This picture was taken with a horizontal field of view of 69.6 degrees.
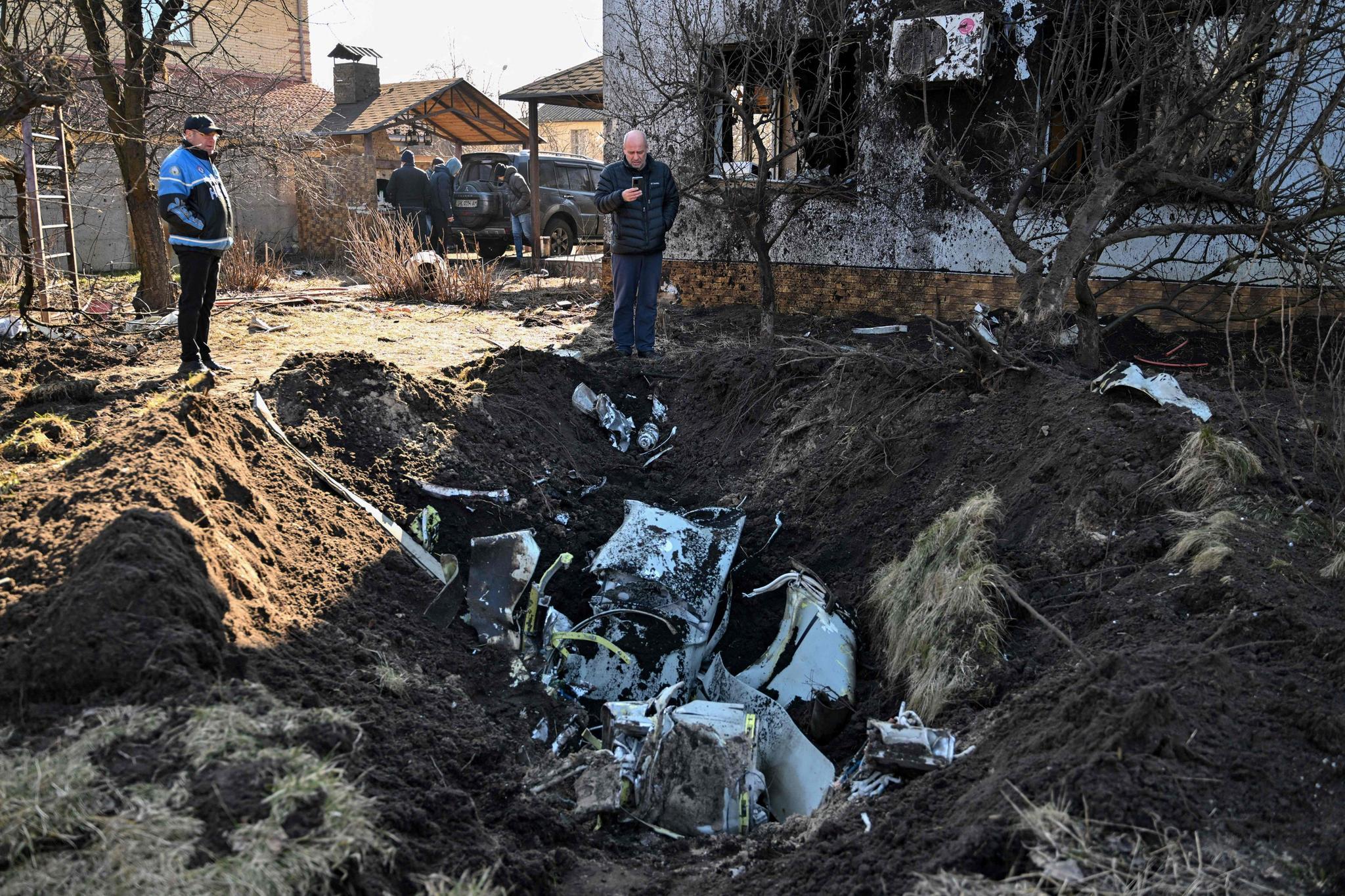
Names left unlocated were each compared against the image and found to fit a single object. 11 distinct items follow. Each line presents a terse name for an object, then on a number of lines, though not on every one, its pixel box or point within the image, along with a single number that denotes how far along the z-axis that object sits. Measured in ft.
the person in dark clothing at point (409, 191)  49.16
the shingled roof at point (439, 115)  71.26
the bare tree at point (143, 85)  29.19
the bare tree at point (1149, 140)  19.34
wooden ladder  27.61
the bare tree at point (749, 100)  28.22
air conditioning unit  27.32
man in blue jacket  20.61
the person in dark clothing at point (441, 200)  49.98
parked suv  53.36
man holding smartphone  26.35
